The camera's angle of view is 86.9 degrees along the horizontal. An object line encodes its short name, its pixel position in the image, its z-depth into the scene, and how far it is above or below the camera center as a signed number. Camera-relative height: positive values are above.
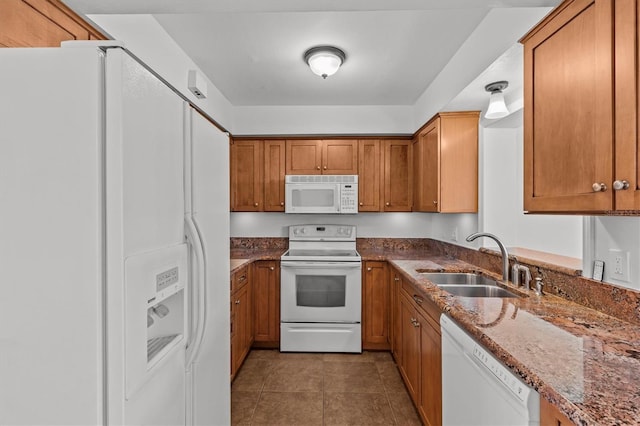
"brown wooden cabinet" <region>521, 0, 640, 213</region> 1.02 +0.36
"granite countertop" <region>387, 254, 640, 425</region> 0.82 -0.46
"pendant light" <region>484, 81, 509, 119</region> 2.21 +0.73
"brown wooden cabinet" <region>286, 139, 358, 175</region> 3.79 +0.61
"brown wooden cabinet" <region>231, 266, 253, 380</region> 2.75 -0.95
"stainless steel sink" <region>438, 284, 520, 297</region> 2.18 -0.53
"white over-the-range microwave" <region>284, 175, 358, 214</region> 3.66 +0.18
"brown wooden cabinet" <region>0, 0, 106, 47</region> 1.11 +0.69
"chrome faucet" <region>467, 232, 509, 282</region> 2.12 -0.33
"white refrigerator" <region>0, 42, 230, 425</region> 0.85 -0.06
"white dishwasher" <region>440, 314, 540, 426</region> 0.99 -0.64
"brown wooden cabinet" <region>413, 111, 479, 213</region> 2.84 +0.41
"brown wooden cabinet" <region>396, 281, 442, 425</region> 1.89 -0.93
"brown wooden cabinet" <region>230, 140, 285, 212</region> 3.82 +0.41
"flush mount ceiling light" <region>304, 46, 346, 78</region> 2.40 +1.10
